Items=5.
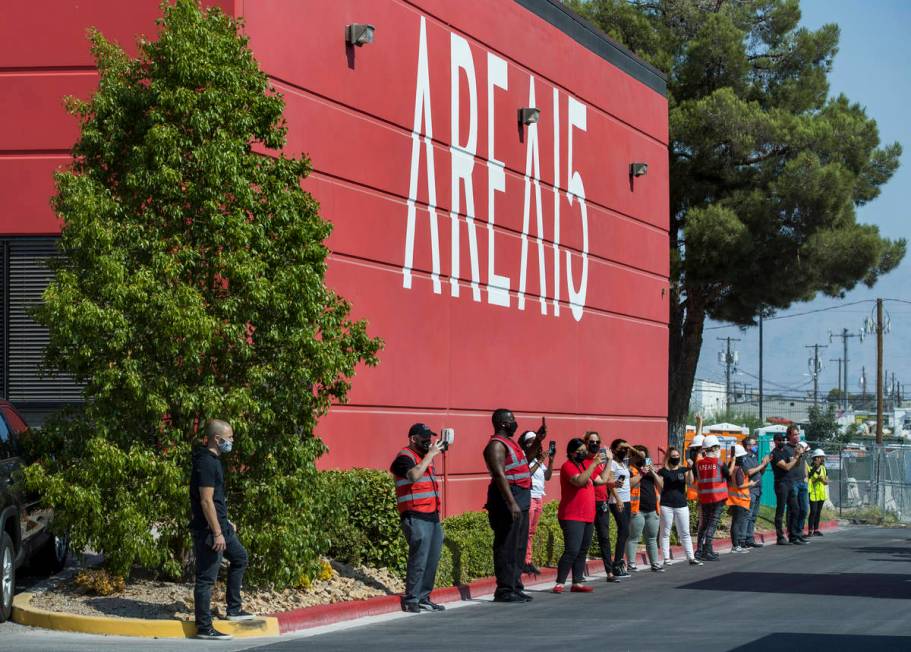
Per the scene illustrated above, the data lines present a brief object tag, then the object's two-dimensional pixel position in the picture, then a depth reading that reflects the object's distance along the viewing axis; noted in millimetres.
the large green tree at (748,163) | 43406
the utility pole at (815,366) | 137125
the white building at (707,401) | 137750
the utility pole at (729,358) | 130750
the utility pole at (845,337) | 160975
